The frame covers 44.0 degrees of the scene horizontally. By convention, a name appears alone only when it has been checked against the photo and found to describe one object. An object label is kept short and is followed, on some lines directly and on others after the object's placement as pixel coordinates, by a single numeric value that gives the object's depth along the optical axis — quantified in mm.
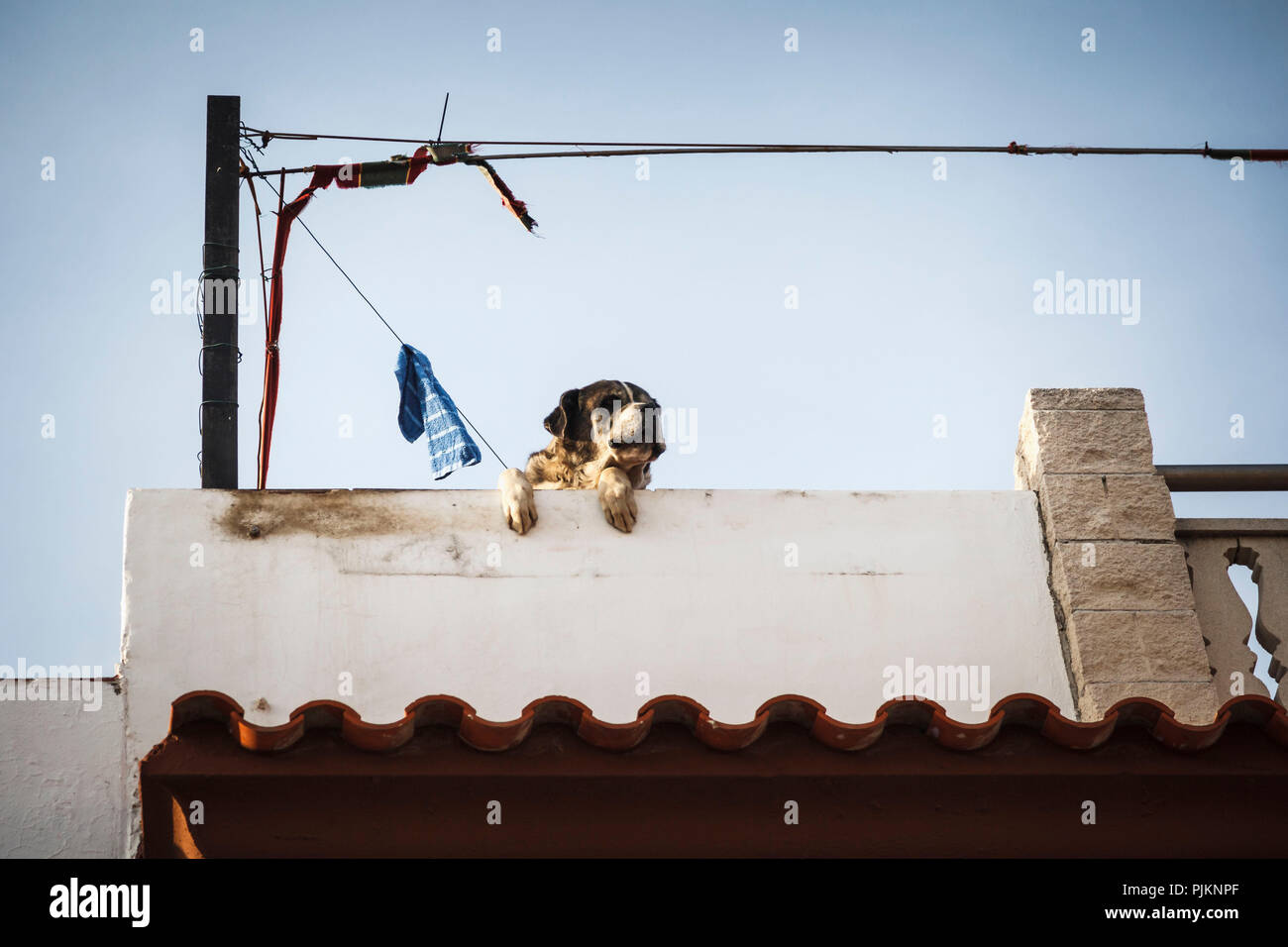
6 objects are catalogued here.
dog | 6898
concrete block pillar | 6594
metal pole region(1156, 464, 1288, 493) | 7219
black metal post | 8492
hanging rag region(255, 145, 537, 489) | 9172
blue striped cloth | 9438
